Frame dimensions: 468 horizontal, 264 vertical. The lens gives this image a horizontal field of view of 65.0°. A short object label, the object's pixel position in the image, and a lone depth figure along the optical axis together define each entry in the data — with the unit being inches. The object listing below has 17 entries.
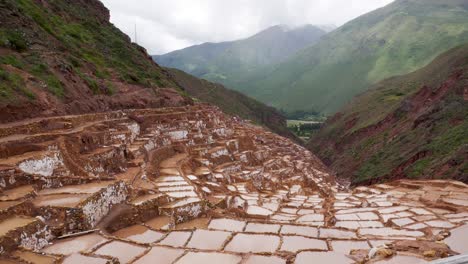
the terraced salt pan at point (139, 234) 310.3
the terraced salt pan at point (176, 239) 293.8
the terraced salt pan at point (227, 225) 347.3
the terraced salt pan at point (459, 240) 281.7
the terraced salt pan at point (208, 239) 290.8
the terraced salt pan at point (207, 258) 253.4
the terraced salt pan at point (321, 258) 254.2
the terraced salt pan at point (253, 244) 284.8
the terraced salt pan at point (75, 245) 265.6
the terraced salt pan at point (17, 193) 307.3
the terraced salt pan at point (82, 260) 243.8
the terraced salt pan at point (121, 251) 261.6
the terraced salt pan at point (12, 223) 252.7
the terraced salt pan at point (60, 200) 309.4
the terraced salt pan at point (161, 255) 255.6
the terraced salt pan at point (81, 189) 346.6
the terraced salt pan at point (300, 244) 285.3
